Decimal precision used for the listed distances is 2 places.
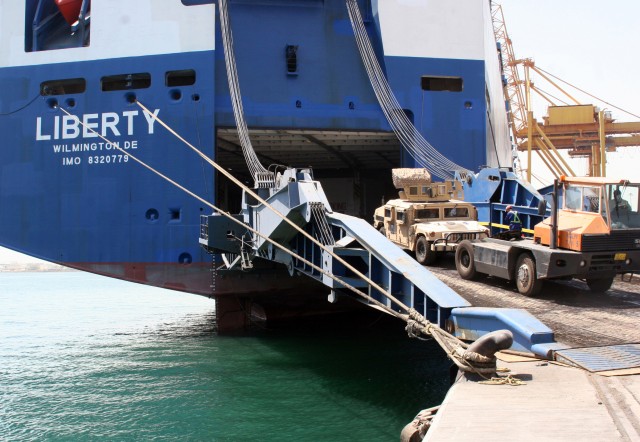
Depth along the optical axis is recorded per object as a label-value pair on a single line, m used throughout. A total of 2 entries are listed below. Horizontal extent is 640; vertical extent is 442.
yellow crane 39.75
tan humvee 13.98
